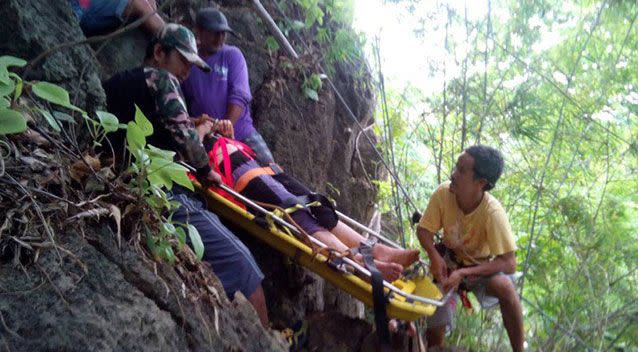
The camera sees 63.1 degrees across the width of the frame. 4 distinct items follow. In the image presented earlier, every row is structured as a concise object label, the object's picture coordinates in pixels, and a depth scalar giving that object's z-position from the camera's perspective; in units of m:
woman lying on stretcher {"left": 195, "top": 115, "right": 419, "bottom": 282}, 3.73
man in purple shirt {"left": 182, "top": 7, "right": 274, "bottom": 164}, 4.36
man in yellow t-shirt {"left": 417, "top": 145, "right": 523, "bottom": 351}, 3.89
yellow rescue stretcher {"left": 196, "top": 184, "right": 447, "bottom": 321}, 3.27
